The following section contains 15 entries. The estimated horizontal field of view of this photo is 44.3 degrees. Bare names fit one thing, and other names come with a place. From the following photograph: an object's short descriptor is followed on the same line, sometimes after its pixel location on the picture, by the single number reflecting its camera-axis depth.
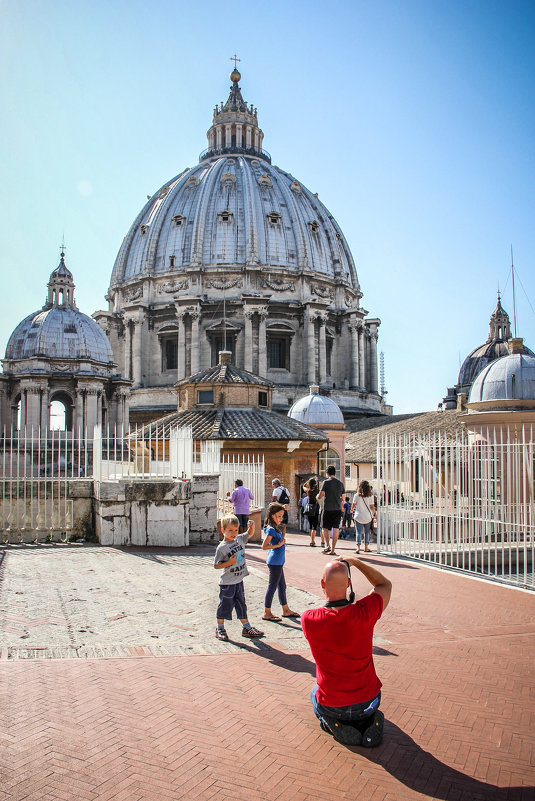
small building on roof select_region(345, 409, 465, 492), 36.50
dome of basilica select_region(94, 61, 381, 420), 51.91
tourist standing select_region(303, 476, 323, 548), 15.60
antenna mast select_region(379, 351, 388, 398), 74.25
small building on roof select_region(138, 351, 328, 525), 22.41
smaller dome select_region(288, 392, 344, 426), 35.72
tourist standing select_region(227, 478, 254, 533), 13.16
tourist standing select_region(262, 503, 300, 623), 7.62
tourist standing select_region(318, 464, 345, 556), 12.51
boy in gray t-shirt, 7.00
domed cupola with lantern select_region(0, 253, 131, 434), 37.78
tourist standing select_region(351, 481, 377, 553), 12.82
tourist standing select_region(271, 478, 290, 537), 13.17
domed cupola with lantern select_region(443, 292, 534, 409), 66.00
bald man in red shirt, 4.53
